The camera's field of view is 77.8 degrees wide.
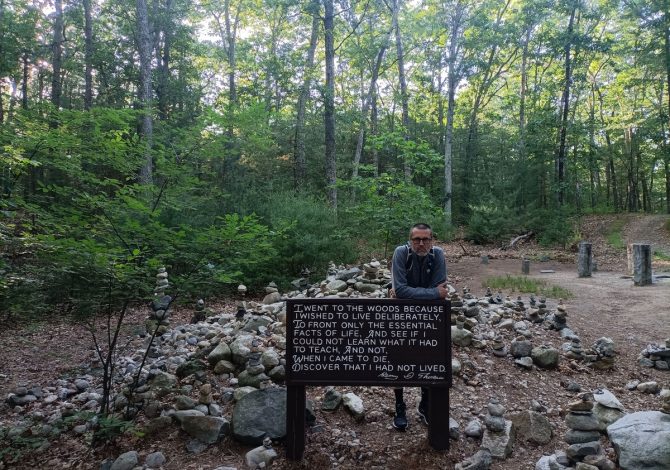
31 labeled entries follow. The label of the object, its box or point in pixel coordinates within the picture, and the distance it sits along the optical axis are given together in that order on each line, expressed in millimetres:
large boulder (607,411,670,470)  3080
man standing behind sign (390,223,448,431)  3791
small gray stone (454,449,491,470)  3292
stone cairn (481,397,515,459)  3578
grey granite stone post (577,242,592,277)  11772
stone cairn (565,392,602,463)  3666
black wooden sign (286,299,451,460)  3398
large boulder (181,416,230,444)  3664
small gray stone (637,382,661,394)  4781
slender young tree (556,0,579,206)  19219
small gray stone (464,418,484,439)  3771
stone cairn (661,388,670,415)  3404
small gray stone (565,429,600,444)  3658
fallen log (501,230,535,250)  18984
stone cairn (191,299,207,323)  7559
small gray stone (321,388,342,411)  4109
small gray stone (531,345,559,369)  5207
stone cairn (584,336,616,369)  5348
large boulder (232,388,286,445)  3586
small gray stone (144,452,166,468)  3371
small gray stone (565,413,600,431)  3719
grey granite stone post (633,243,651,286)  9969
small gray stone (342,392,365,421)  3982
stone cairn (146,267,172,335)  5259
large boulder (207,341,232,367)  4895
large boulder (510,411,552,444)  3766
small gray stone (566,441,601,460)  3273
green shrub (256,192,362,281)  9930
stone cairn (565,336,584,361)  5547
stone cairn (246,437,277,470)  3371
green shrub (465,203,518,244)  19984
